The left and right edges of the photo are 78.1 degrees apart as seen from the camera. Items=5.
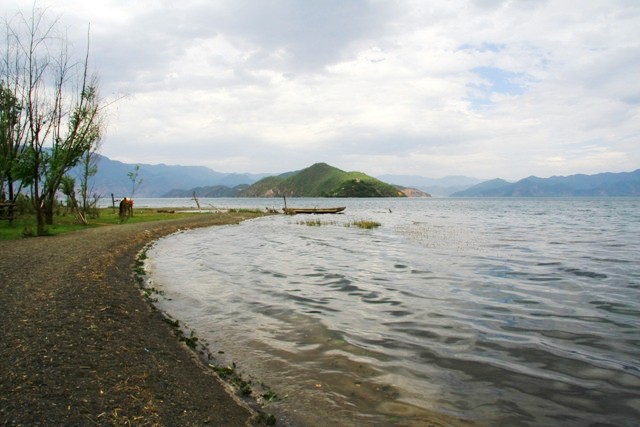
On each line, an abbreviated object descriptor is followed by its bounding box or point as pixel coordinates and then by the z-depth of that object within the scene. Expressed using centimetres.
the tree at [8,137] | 3303
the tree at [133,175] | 6296
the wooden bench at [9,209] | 2955
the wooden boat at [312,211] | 7169
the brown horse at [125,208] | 4063
